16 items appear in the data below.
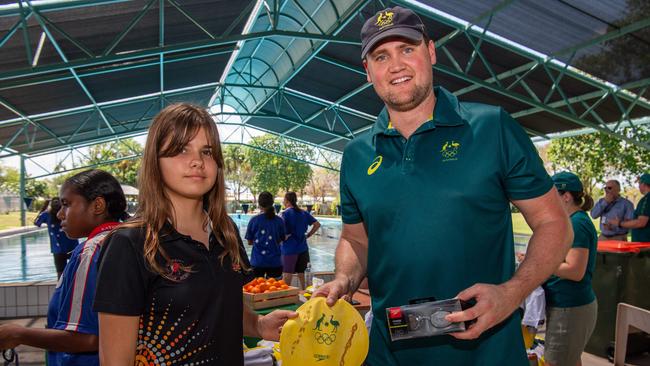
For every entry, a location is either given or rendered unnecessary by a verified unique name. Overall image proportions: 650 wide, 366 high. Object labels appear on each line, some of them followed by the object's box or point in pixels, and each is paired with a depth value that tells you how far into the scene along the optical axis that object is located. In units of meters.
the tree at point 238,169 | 52.09
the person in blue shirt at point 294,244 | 7.18
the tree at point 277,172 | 44.72
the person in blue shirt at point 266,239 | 6.66
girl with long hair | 1.26
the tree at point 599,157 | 16.11
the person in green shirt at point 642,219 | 6.36
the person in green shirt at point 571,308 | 3.18
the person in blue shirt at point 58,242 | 6.71
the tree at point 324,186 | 70.25
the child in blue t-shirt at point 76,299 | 1.63
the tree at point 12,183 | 46.62
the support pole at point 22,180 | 17.99
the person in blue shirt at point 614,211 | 6.97
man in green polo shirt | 1.33
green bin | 4.96
